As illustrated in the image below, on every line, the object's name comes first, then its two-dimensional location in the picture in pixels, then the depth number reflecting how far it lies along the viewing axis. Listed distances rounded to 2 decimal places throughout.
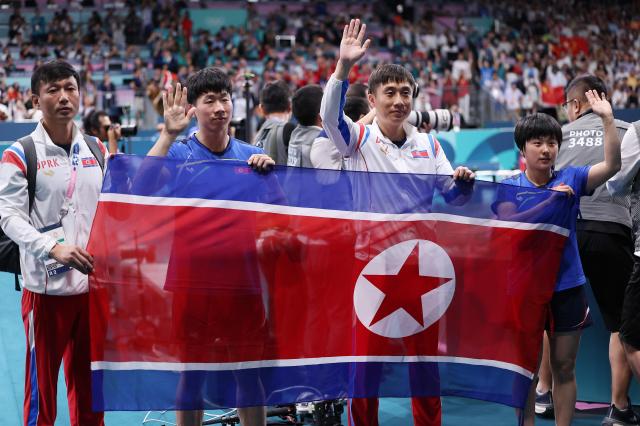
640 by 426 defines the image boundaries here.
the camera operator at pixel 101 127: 14.40
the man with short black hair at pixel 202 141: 7.48
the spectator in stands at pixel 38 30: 46.00
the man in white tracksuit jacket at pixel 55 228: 7.42
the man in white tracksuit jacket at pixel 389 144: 8.09
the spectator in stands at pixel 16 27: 45.44
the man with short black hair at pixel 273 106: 12.08
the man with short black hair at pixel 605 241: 9.95
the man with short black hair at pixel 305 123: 10.98
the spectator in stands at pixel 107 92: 32.75
